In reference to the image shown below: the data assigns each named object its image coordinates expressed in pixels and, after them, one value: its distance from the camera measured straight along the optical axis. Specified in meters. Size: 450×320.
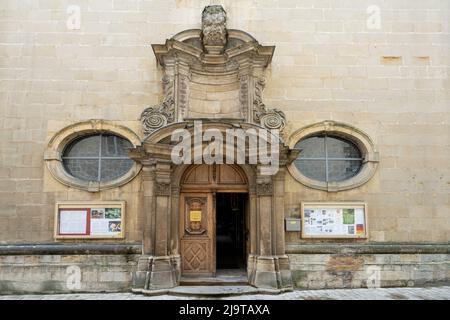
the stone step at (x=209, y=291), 6.76
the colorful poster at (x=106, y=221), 7.55
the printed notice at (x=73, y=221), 7.55
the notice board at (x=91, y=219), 7.54
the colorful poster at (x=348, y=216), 7.79
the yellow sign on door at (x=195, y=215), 7.91
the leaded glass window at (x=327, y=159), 8.10
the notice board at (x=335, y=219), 7.73
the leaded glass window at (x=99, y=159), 7.94
